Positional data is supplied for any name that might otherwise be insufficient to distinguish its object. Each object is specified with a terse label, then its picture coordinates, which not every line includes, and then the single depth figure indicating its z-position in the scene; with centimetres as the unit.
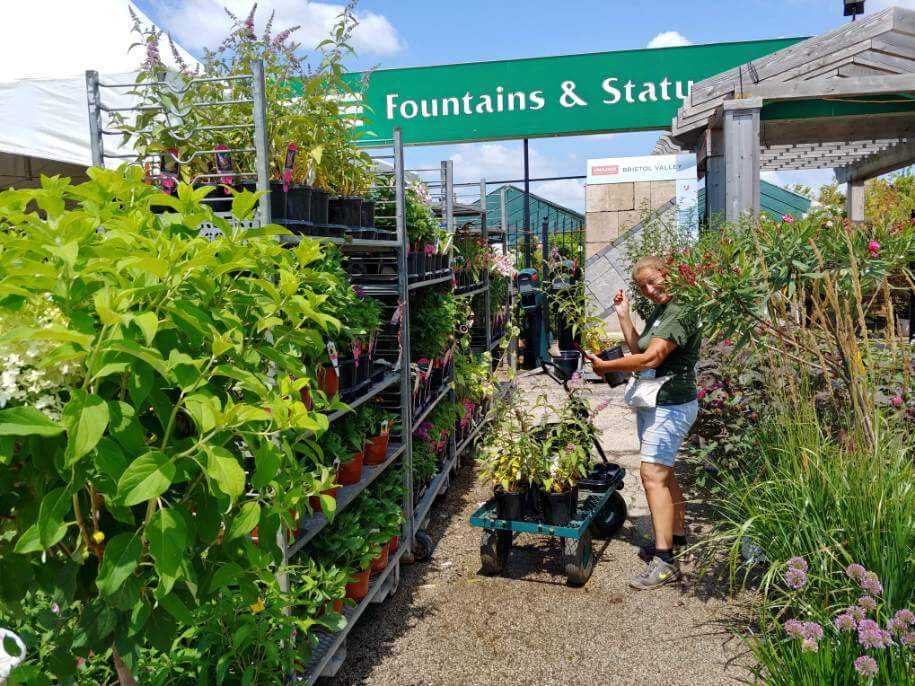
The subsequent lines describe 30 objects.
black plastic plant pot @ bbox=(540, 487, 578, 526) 385
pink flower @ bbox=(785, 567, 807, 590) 230
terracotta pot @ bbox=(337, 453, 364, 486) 326
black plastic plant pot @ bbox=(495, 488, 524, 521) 392
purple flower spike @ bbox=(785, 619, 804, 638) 214
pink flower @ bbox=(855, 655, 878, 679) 199
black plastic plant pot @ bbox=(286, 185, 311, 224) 279
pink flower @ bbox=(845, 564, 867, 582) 237
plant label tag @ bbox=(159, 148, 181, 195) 275
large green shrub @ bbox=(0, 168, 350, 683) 116
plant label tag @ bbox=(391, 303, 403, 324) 381
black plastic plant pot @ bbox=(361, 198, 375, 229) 358
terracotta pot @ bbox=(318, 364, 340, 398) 291
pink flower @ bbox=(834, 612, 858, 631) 212
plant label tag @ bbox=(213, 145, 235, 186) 274
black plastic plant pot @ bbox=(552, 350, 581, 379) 443
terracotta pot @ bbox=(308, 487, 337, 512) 300
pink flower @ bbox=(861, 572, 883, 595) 223
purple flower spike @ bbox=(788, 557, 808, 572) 239
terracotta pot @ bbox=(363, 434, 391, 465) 358
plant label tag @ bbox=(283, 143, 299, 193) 278
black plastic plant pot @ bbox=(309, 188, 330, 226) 300
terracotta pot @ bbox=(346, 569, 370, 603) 327
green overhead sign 785
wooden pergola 541
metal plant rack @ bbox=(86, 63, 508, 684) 253
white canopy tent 426
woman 377
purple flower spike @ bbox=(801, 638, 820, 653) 204
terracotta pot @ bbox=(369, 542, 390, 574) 351
